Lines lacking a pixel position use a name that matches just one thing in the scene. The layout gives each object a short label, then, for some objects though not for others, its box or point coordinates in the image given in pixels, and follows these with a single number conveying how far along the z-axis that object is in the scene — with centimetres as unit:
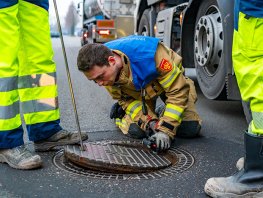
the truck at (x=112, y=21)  1438
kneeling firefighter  288
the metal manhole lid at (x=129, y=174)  268
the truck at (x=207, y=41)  344
